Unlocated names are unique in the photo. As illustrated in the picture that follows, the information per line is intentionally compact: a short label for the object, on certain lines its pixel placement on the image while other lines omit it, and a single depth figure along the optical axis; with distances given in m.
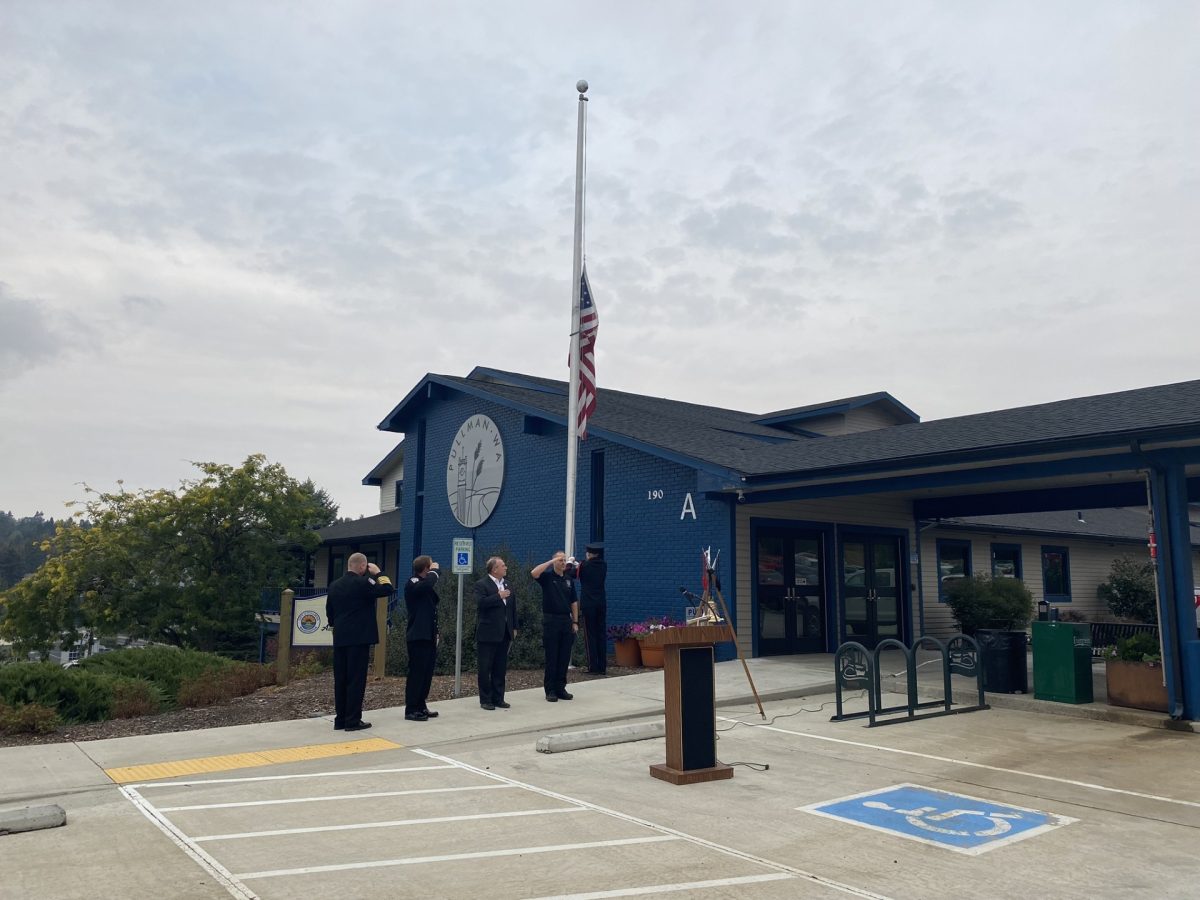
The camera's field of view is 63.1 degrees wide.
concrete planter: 11.04
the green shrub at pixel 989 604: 22.11
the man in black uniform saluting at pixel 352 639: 10.24
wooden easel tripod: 10.13
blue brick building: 11.79
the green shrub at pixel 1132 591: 25.55
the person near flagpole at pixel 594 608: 14.39
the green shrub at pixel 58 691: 10.81
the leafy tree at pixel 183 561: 28.17
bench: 18.89
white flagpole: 15.70
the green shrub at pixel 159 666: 13.26
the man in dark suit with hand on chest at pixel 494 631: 11.20
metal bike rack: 10.64
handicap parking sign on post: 12.72
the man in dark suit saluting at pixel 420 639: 10.70
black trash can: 12.58
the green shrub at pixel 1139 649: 11.38
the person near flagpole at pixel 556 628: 11.93
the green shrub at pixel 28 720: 10.02
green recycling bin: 11.73
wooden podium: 7.81
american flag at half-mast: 16.47
